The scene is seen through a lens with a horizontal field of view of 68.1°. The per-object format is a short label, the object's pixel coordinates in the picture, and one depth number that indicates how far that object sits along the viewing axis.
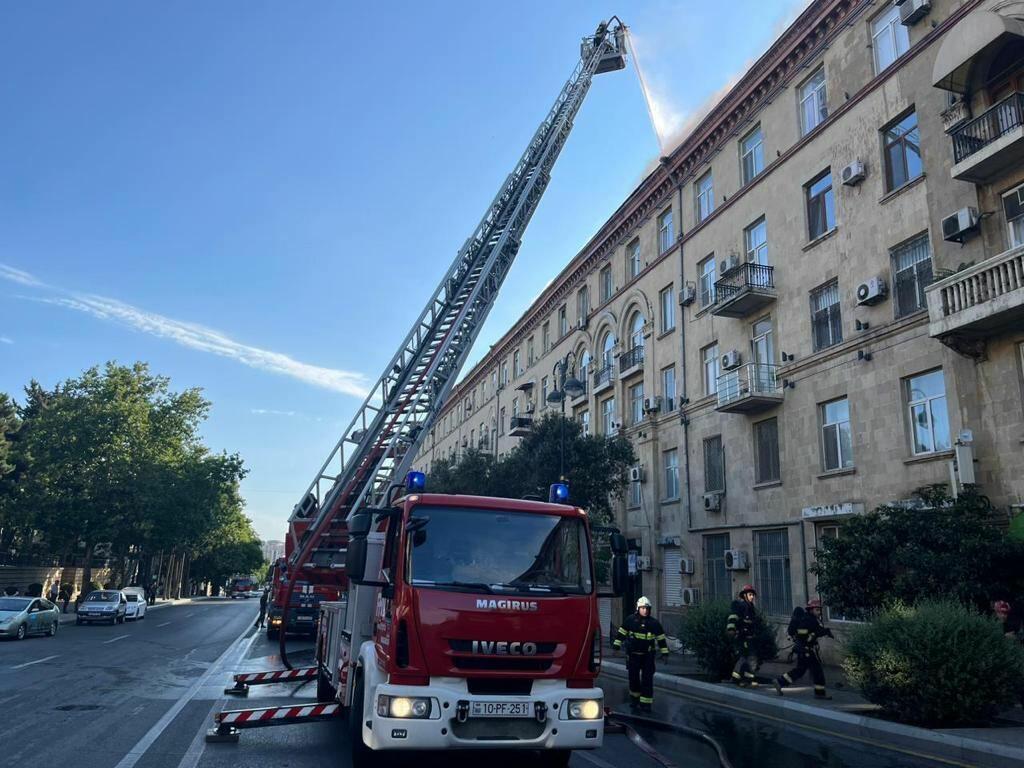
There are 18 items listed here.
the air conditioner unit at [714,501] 22.48
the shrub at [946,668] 9.06
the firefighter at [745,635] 13.25
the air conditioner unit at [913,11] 16.81
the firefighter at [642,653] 11.40
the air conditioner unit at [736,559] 20.89
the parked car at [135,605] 35.06
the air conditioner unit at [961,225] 14.95
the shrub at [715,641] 14.13
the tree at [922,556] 12.59
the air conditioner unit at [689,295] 25.12
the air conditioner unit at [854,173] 18.25
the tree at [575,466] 23.91
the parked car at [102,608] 30.95
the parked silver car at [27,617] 21.62
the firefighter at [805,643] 12.12
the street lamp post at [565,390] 22.27
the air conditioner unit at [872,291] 17.19
